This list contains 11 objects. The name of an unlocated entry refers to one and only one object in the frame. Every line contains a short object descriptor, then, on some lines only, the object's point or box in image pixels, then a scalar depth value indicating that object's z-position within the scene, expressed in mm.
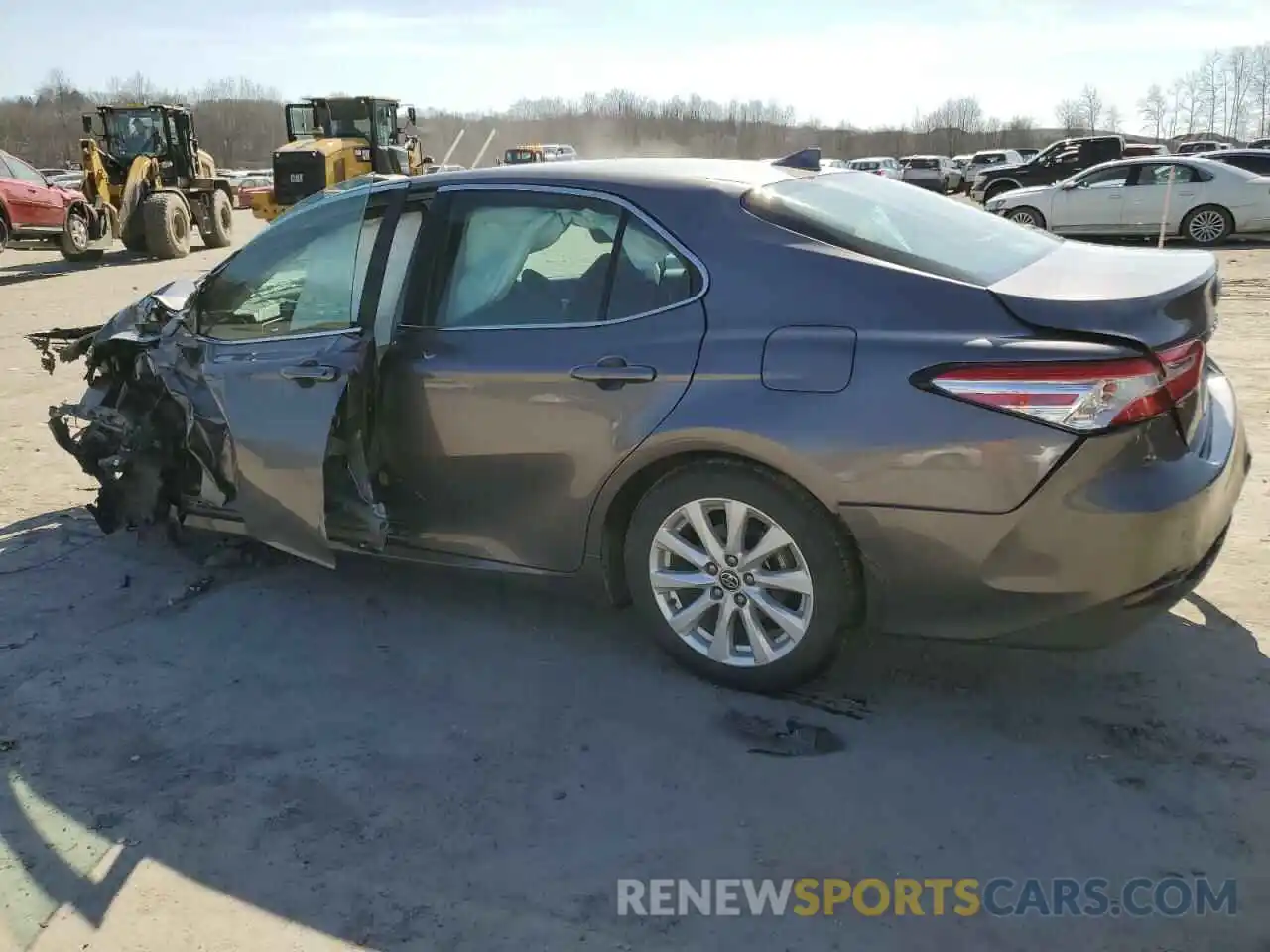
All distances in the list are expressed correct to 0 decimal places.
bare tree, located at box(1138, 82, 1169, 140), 100488
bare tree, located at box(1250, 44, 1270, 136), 106188
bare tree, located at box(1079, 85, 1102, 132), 107812
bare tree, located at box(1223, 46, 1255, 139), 109625
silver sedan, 17047
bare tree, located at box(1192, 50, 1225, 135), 107375
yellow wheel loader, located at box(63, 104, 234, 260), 19297
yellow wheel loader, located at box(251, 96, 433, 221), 21062
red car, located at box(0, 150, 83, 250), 18781
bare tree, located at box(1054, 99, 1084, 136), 106462
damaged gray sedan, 2875
